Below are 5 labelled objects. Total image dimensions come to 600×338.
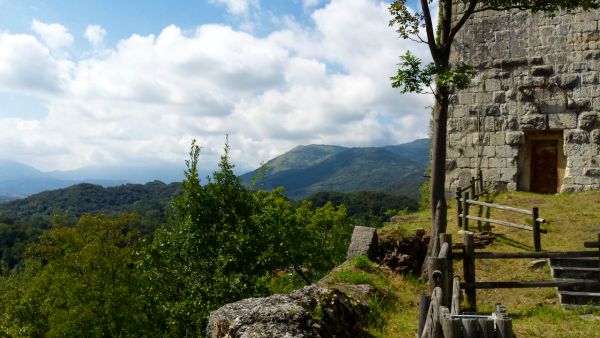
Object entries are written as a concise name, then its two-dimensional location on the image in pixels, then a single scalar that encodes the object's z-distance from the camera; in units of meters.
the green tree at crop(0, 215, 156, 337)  25.69
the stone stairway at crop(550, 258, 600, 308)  9.74
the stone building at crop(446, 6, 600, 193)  19.41
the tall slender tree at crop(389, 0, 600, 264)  11.16
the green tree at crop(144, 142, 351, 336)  14.22
